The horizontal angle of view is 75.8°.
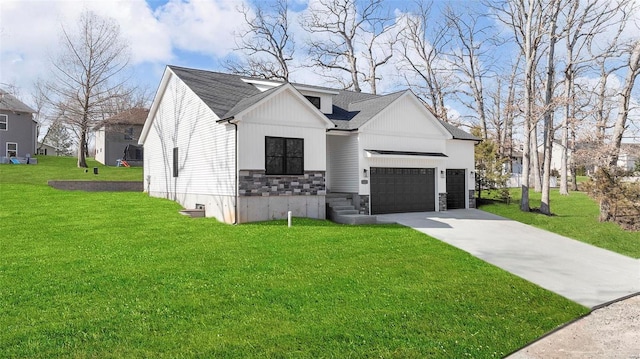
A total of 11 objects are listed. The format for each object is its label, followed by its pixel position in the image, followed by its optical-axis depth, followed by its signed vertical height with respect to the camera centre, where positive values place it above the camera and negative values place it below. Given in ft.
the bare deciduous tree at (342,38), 113.70 +40.29
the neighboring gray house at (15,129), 112.78 +15.14
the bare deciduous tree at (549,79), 63.57 +16.48
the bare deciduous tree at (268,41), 112.37 +38.66
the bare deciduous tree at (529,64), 66.08 +19.19
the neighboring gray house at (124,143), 123.95 +12.43
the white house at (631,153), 61.30 +4.44
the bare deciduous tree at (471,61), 108.68 +33.40
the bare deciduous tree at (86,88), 103.50 +24.26
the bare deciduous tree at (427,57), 113.09 +35.33
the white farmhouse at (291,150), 46.03 +4.23
